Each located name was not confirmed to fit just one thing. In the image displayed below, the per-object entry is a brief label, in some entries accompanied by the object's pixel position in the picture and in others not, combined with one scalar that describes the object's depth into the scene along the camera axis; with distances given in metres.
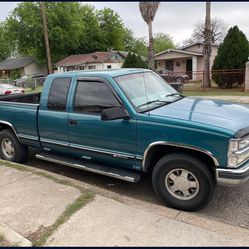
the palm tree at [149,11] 19.56
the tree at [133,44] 65.19
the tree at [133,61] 20.27
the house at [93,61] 44.09
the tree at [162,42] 76.12
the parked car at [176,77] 23.00
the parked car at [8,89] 20.46
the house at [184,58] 34.34
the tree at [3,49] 63.05
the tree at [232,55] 18.33
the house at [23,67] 54.91
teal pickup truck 3.40
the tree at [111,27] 54.97
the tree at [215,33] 53.57
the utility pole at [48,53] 24.91
